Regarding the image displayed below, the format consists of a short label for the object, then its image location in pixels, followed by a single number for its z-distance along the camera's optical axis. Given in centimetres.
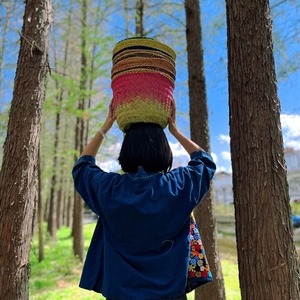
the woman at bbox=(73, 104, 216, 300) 128
